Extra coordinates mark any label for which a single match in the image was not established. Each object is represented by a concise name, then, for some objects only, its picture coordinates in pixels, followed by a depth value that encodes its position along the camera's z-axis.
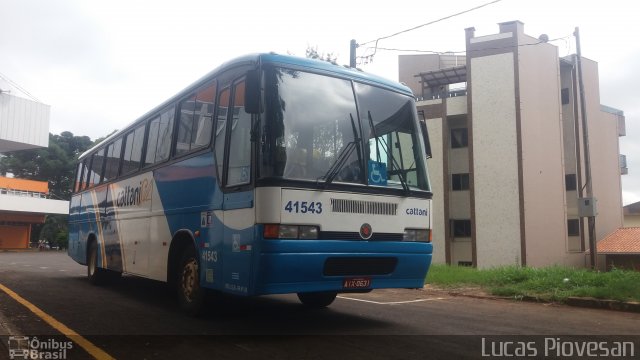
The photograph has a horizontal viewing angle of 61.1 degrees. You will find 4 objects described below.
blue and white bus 6.01
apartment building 28.69
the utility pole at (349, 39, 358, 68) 16.72
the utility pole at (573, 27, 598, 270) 16.38
